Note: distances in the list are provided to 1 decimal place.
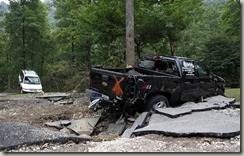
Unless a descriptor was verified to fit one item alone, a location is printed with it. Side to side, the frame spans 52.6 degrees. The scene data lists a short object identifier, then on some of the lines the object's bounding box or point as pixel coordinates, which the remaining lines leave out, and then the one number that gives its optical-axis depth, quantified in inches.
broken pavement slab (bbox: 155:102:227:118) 259.1
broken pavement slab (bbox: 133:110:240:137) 193.8
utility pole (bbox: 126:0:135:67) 453.1
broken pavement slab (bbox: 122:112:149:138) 226.3
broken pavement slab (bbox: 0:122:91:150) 177.5
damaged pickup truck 270.1
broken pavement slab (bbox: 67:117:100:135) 266.7
